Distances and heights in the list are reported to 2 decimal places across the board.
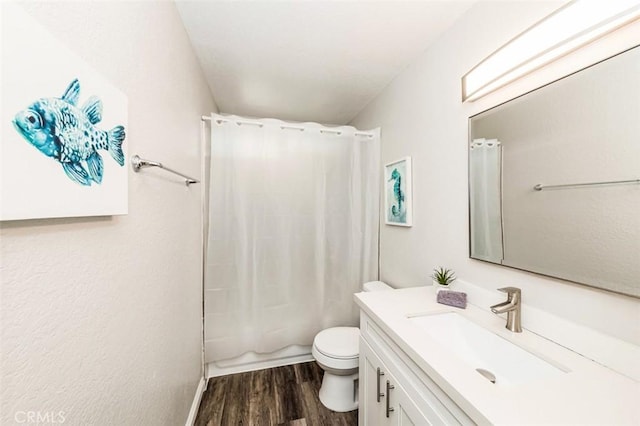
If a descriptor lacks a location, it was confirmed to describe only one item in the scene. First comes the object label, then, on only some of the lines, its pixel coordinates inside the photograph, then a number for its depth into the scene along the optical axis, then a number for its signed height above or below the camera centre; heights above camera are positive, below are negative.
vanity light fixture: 0.68 +0.61
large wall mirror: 0.69 +0.13
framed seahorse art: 1.63 +0.17
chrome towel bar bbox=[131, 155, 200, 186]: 0.78 +0.18
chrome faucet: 0.89 -0.36
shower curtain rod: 1.72 +0.71
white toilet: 1.46 -0.97
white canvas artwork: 0.38 +0.17
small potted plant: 1.26 -0.35
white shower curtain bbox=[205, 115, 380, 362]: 1.77 -0.13
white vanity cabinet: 0.68 -0.63
